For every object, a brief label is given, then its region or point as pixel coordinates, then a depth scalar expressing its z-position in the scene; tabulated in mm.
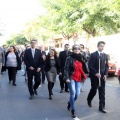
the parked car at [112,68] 18469
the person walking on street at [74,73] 7344
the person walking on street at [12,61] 13727
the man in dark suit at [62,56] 10893
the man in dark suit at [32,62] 9758
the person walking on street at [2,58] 12622
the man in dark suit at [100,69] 7953
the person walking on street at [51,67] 10000
